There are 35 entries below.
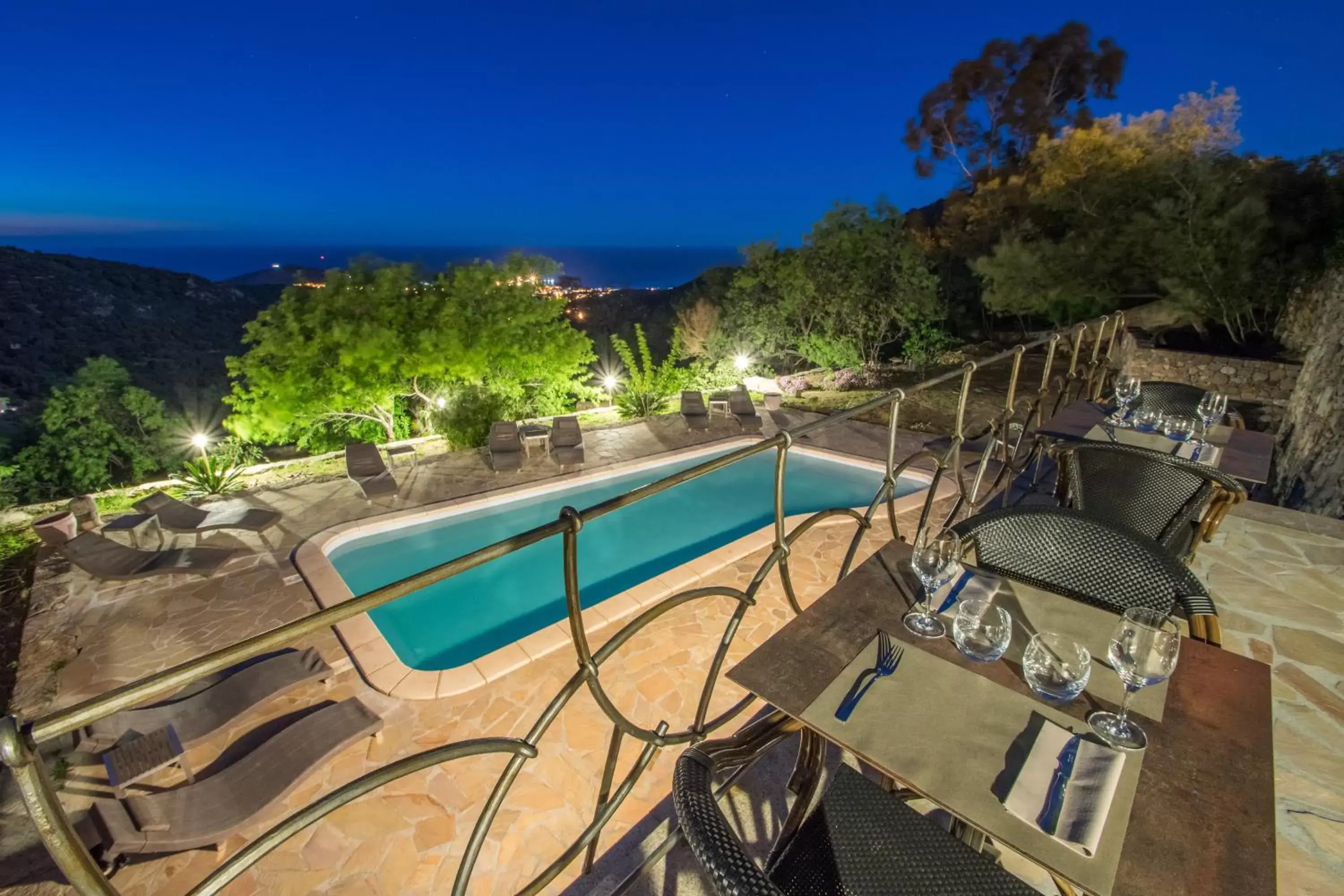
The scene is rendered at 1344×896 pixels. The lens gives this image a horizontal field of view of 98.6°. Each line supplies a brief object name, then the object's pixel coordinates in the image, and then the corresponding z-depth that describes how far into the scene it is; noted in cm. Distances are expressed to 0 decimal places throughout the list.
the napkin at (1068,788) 110
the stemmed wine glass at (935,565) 171
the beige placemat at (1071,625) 142
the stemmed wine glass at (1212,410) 346
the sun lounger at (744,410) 1034
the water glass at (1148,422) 348
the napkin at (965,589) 174
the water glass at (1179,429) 329
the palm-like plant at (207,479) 815
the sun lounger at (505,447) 864
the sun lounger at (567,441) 887
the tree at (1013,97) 2014
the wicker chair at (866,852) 127
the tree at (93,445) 1595
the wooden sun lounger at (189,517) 625
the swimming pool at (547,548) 566
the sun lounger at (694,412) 1064
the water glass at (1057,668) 138
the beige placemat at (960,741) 108
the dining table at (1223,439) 308
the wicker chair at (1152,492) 260
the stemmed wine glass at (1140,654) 133
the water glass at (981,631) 151
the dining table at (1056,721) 105
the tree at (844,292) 1503
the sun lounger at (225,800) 253
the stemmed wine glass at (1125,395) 367
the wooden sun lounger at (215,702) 317
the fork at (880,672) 138
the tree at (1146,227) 980
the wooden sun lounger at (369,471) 760
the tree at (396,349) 1119
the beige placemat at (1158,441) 308
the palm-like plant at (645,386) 1238
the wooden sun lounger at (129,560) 523
